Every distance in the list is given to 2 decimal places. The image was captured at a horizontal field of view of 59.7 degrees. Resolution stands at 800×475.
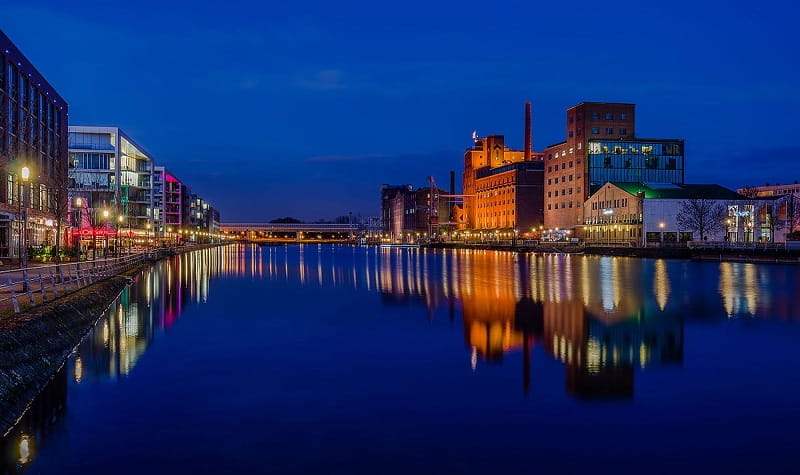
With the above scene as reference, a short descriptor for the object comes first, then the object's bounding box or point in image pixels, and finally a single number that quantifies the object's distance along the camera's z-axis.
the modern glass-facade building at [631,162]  143.00
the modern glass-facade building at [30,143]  56.28
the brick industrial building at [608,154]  143.25
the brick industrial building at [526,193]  178.50
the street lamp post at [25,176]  27.74
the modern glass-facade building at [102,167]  108.38
